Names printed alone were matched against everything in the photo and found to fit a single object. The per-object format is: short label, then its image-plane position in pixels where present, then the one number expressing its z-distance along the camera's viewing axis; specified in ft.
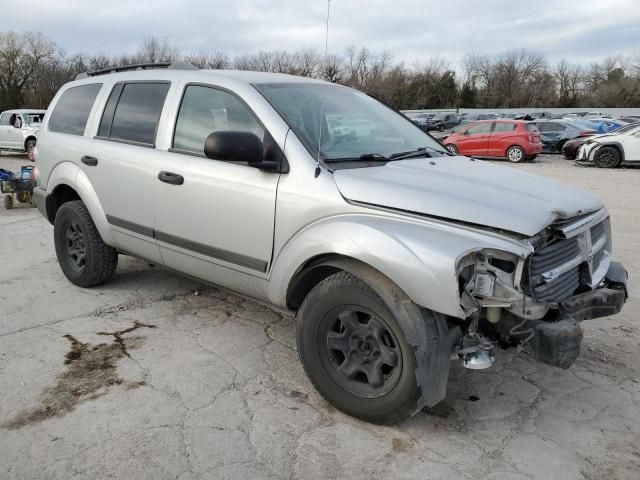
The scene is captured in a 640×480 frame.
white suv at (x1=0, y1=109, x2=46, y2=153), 63.10
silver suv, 8.59
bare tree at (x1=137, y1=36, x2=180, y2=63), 161.17
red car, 61.98
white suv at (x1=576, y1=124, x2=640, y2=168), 55.42
